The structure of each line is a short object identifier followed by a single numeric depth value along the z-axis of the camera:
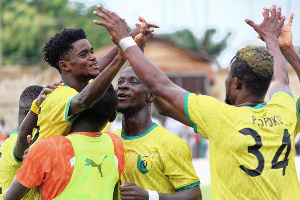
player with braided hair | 9.36
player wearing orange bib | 10.24
